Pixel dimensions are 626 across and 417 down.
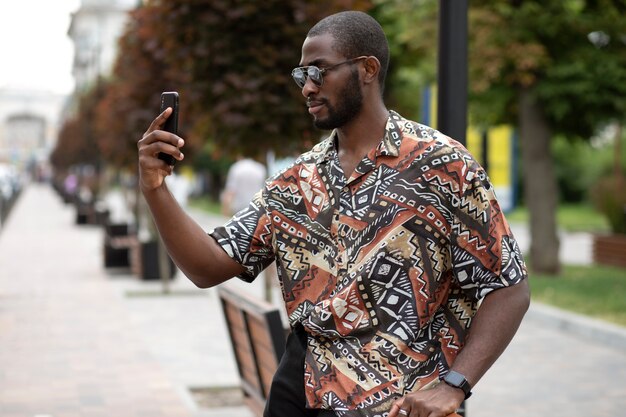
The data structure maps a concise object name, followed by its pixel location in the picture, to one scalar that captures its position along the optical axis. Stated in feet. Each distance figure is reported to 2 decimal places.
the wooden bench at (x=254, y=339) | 15.29
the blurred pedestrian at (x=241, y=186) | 41.22
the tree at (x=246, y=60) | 24.30
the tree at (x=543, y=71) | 44.04
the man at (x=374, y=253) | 8.05
